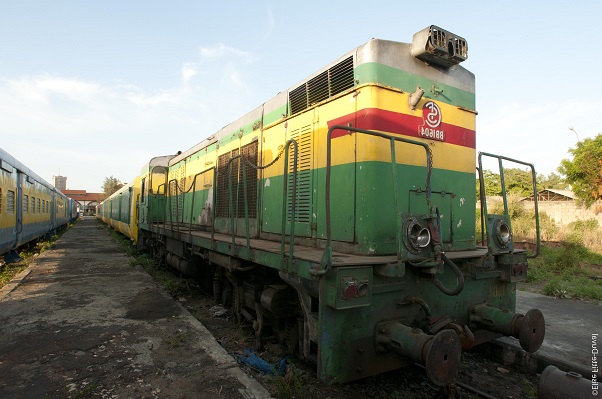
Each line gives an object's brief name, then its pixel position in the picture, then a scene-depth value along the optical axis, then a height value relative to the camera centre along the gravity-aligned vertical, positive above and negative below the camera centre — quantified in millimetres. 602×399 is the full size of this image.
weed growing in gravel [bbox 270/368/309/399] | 3037 -1512
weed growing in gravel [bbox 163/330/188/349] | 4161 -1525
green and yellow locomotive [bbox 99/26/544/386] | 2803 -184
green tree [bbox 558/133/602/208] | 19156 +2478
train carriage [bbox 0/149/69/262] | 9305 +190
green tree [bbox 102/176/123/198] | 80938 +6419
